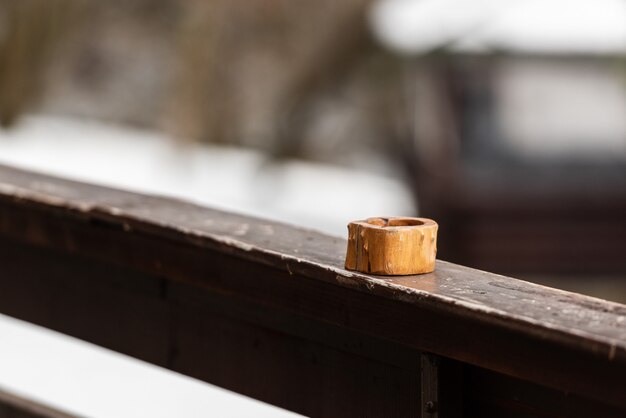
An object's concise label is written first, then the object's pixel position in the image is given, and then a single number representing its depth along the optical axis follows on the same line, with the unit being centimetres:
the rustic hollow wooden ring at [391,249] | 247
